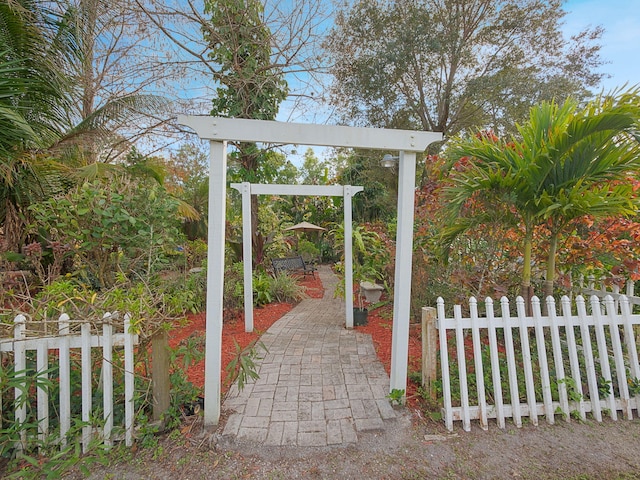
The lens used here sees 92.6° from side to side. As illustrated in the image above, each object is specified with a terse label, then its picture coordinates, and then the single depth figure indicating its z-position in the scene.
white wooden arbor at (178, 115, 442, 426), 2.22
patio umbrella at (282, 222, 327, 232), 12.01
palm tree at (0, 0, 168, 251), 4.18
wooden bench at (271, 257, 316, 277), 8.62
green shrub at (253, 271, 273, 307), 6.36
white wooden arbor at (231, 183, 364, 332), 4.66
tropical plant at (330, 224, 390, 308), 5.46
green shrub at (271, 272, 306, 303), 6.79
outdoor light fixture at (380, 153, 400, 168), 4.21
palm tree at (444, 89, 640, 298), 2.35
